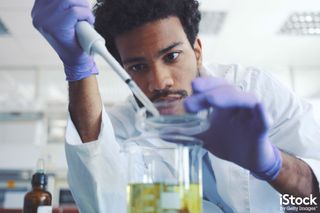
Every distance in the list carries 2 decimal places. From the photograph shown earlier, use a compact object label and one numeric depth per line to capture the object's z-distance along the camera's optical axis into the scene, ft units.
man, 2.38
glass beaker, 1.74
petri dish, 1.87
